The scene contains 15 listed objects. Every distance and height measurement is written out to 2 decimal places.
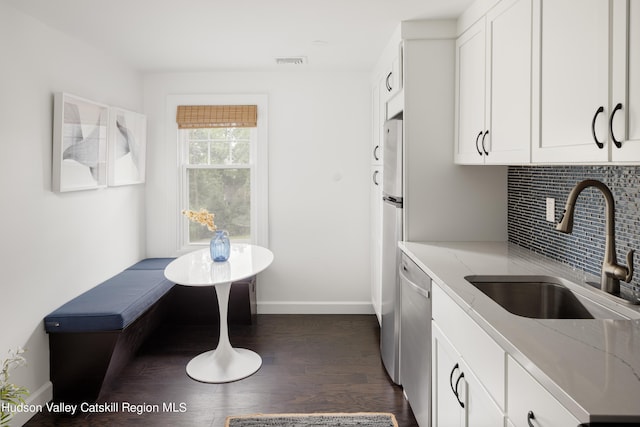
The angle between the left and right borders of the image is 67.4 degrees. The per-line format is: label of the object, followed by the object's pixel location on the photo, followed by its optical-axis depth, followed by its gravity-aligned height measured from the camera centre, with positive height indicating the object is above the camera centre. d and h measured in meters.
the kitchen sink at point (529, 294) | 1.96 -0.43
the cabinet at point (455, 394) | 1.55 -0.74
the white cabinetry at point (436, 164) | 2.96 +0.18
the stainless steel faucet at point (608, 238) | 1.69 -0.16
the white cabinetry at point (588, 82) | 1.36 +0.36
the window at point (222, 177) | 4.59 +0.14
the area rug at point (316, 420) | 2.61 -1.26
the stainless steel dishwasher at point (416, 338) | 2.29 -0.76
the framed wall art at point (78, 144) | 2.98 +0.32
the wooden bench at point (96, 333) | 2.87 -0.88
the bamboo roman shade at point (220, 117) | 4.47 +0.70
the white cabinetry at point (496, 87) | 2.04 +0.52
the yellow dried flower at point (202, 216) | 3.50 -0.18
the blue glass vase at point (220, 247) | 3.48 -0.40
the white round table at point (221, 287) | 3.07 -0.65
